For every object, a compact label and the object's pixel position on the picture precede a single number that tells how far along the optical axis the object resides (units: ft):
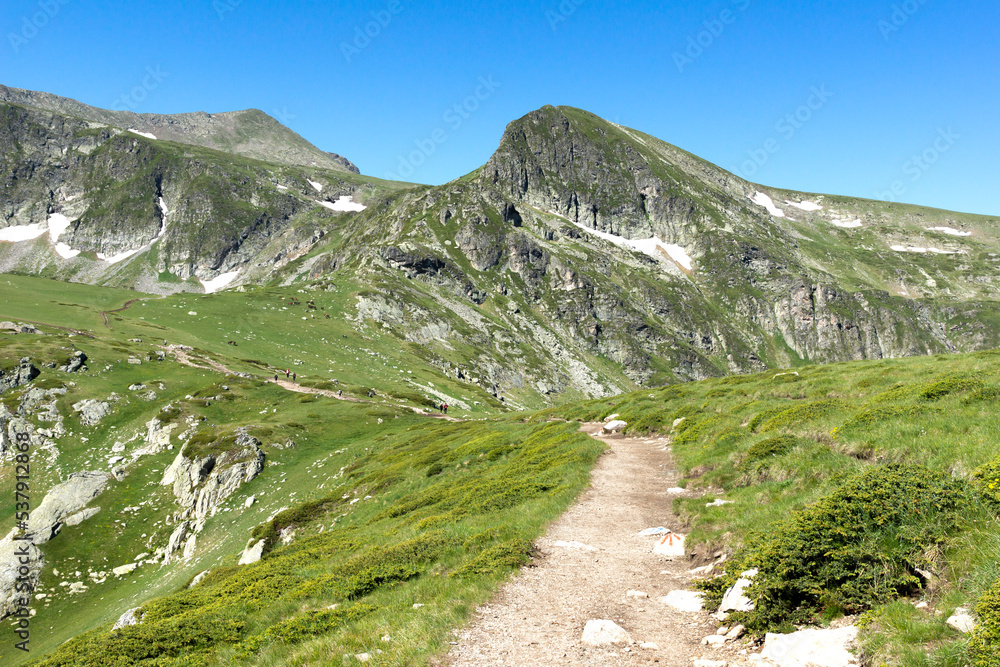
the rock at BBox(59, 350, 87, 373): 214.07
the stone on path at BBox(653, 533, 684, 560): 45.16
